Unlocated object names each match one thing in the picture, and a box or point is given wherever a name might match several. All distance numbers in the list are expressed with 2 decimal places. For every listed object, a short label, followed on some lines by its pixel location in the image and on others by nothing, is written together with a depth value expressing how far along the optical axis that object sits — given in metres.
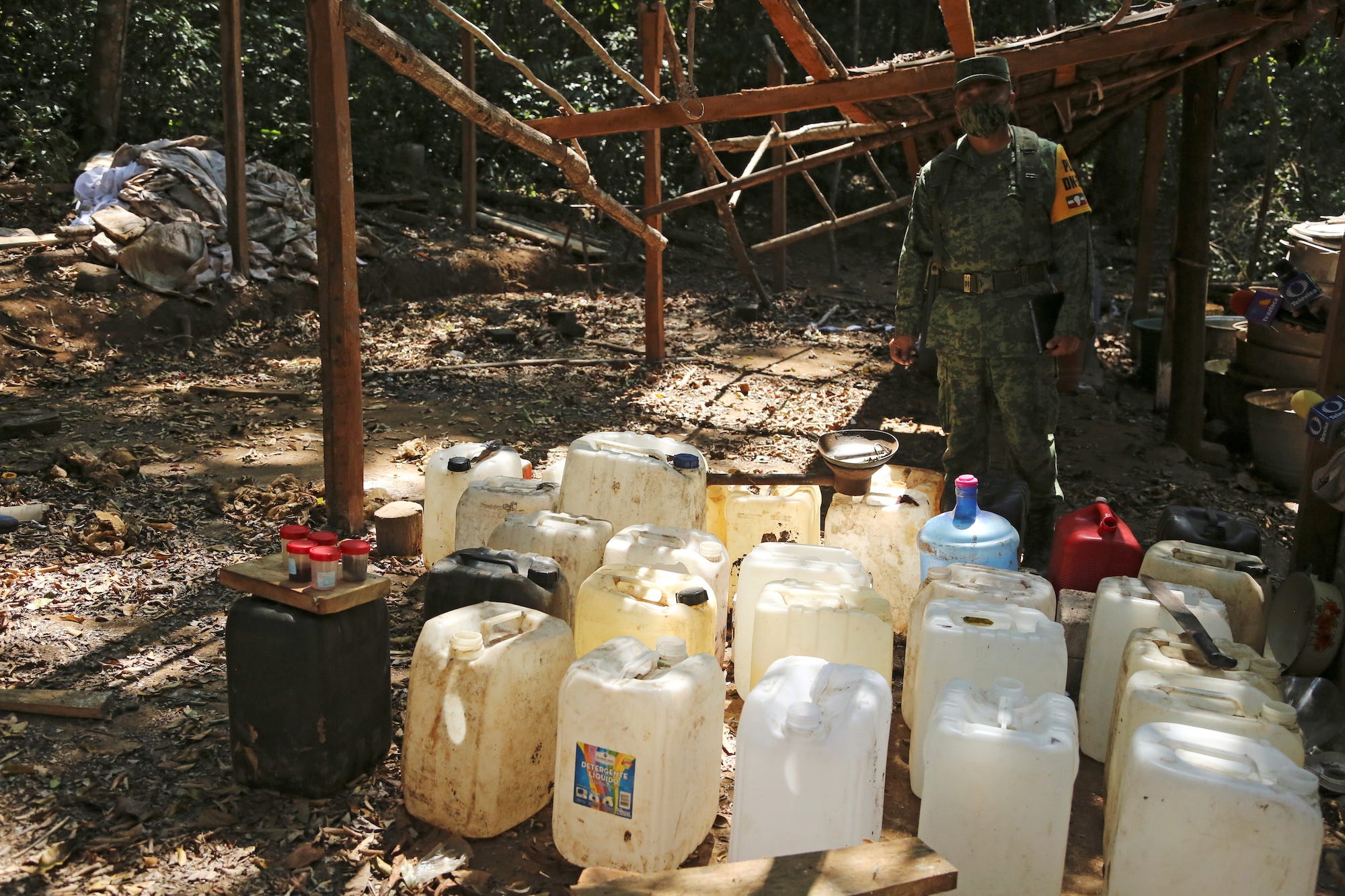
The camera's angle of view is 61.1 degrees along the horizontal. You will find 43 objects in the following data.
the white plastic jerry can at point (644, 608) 3.53
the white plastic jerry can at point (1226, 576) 3.95
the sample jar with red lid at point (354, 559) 3.18
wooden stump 5.24
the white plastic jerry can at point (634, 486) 4.67
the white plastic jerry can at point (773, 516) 4.84
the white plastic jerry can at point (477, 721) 3.09
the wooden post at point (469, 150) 12.16
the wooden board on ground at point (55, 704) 3.64
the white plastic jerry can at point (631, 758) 2.88
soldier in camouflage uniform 5.04
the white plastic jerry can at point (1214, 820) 2.55
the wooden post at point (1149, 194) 9.09
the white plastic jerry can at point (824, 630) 3.57
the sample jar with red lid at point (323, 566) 3.14
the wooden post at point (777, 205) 11.15
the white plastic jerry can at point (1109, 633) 3.64
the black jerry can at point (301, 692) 3.14
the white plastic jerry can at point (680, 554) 3.92
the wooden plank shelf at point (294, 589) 3.10
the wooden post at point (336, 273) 4.91
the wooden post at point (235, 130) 9.97
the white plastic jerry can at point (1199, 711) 2.87
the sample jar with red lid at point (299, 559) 3.17
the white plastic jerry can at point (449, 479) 4.98
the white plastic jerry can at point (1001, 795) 2.77
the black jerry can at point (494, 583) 3.58
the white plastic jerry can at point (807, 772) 2.83
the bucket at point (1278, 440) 7.36
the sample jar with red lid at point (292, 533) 3.22
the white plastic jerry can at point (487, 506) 4.58
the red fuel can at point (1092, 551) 4.31
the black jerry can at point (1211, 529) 4.36
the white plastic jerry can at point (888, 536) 4.67
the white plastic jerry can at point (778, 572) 3.89
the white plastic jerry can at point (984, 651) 3.31
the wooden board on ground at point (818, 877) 2.53
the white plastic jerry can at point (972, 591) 3.67
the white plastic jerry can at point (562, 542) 4.19
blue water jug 4.23
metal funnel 4.73
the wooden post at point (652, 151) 8.61
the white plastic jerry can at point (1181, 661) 3.19
